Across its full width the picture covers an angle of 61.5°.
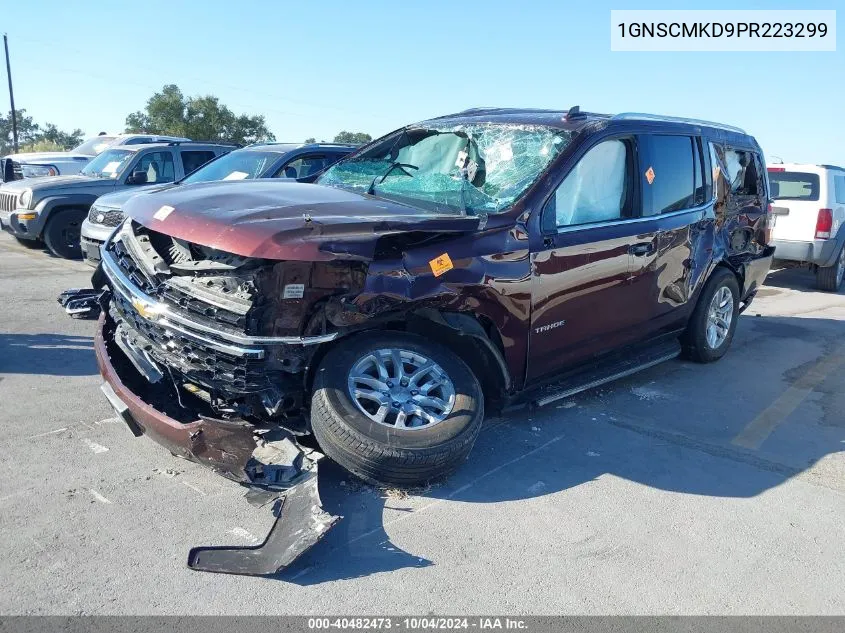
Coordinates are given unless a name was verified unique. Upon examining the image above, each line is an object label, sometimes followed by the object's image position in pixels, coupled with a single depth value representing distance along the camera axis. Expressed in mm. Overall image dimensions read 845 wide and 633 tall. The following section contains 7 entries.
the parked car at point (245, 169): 8398
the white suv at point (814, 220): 10820
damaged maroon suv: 3420
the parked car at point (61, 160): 16422
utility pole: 41288
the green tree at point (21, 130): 66438
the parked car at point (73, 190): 10352
